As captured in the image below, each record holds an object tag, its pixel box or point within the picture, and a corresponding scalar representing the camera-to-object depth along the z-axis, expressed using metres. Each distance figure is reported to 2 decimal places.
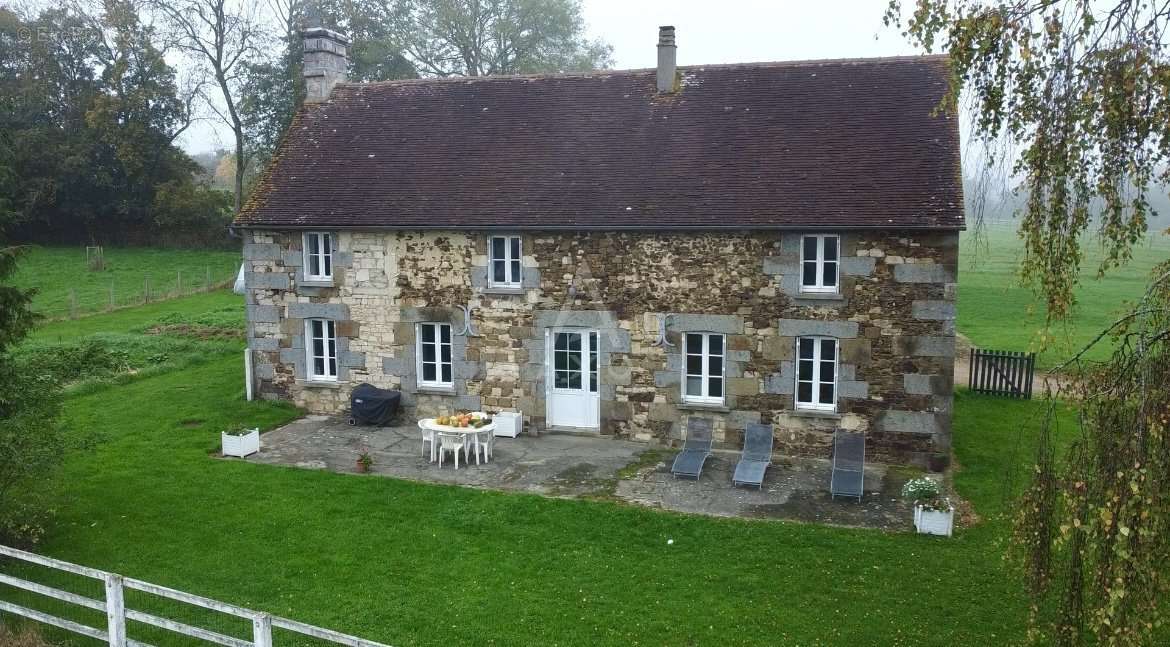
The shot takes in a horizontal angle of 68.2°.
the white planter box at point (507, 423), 16.86
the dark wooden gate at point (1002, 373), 20.55
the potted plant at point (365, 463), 14.67
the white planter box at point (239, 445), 15.44
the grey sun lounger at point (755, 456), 13.91
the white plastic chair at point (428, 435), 15.10
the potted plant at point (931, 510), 11.79
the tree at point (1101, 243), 4.79
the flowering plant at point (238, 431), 15.64
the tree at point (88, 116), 39.69
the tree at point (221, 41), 35.75
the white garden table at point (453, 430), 14.91
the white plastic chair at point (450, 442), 15.02
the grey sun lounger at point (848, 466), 13.33
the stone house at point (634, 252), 14.98
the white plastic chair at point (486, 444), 15.38
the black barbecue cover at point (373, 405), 17.50
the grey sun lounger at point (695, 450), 14.37
